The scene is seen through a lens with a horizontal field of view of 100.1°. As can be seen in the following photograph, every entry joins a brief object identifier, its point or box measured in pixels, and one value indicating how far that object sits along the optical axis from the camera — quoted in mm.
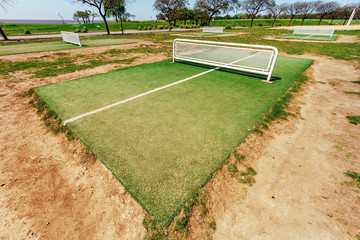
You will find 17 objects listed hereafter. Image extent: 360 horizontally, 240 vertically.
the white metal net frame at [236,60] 7351
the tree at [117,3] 29741
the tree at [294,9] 69319
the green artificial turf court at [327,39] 22692
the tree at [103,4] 26891
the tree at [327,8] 65044
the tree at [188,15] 78688
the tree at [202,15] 59856
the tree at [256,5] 58594
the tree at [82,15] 92925
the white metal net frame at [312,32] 29342
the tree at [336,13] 66325
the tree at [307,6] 67169
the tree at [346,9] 66831
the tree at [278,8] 68188
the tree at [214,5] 51188
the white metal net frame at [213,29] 36756
